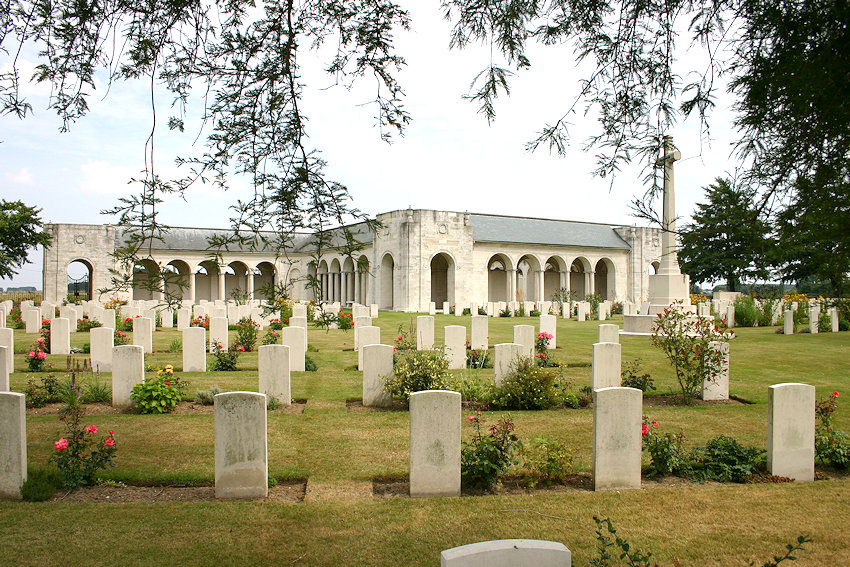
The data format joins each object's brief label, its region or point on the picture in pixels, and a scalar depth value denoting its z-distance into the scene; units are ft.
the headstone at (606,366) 27.71
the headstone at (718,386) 27.94
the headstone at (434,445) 16.02
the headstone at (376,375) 26.63
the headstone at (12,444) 15.46
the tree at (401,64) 10.48
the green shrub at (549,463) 16.74
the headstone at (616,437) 16.37
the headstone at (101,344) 34.50
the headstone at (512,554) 7.39
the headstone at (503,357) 27.91
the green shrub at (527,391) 26.23
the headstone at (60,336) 42.83
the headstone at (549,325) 47.60
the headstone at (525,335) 33.99
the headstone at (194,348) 35.48
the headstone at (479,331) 43.29
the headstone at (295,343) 35.42
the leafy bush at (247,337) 46.62
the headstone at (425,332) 42.63
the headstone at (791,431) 17.48
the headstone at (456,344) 36.45
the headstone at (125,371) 26.05
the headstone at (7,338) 35.88
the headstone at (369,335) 35.47
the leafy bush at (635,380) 29.12
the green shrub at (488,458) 16.58
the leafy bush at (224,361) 36.86
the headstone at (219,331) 43.52
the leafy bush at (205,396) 26.58
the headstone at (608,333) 36.76
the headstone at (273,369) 26.25
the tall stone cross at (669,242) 51.60
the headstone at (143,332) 42.22
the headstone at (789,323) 59.31
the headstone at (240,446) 15.84
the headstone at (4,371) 26.89
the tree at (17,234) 95.33
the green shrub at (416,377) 26.12
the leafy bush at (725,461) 17.45
